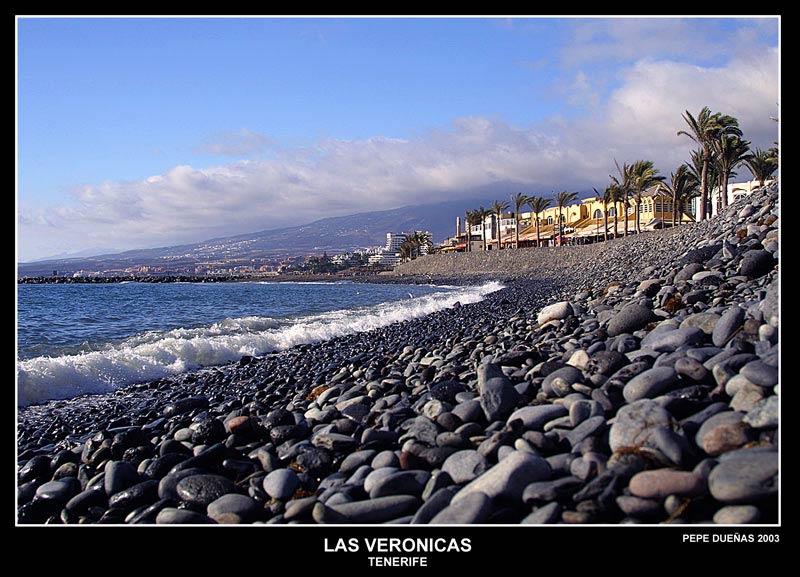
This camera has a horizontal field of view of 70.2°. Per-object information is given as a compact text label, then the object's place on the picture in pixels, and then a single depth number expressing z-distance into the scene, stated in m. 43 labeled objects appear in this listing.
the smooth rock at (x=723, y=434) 3.14
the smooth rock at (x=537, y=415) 4.07
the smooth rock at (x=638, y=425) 3.40
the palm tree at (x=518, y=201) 77.61
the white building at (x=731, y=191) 45.70
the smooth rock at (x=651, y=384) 4.07
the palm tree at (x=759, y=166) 41.12
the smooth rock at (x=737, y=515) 2.73
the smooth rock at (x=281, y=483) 3.99
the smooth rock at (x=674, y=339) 4.93
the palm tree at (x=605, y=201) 61.67
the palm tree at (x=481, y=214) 91.03
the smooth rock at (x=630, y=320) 6.09
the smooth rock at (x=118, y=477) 4.53
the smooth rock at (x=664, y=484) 2.91
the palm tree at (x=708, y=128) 38.31
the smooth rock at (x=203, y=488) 4.03
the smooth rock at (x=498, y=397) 4.43
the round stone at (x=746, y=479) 2.80
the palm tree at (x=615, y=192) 59.75
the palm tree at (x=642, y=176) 52.94
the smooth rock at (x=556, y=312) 8.23
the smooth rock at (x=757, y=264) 6.81
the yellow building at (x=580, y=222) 68.62
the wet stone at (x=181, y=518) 3.69
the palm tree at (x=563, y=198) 71.94
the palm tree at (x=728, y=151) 39.16
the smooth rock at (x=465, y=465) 3.61
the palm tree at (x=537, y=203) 77.06
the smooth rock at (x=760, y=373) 3.54
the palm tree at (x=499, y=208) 85.83
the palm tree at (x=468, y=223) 94.88
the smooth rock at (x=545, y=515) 2.96
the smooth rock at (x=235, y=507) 3.70
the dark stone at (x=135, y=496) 4.29
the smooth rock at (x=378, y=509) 3.38
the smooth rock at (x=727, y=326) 4.68
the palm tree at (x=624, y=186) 56.02
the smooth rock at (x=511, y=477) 3.21
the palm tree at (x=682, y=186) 48.31
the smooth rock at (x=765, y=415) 3.16
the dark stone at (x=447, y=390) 5.20
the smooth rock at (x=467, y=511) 3.04
